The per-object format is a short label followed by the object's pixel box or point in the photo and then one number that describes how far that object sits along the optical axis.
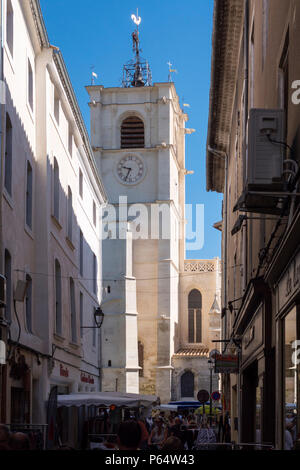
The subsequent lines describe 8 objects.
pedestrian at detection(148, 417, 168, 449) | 22.80
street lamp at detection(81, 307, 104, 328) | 29.56
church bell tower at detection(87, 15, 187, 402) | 66.75
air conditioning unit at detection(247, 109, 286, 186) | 9.02
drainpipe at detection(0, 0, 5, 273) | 16.58
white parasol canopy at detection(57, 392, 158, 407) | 22.38
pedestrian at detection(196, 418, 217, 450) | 20.60
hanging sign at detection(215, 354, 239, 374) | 20.56
